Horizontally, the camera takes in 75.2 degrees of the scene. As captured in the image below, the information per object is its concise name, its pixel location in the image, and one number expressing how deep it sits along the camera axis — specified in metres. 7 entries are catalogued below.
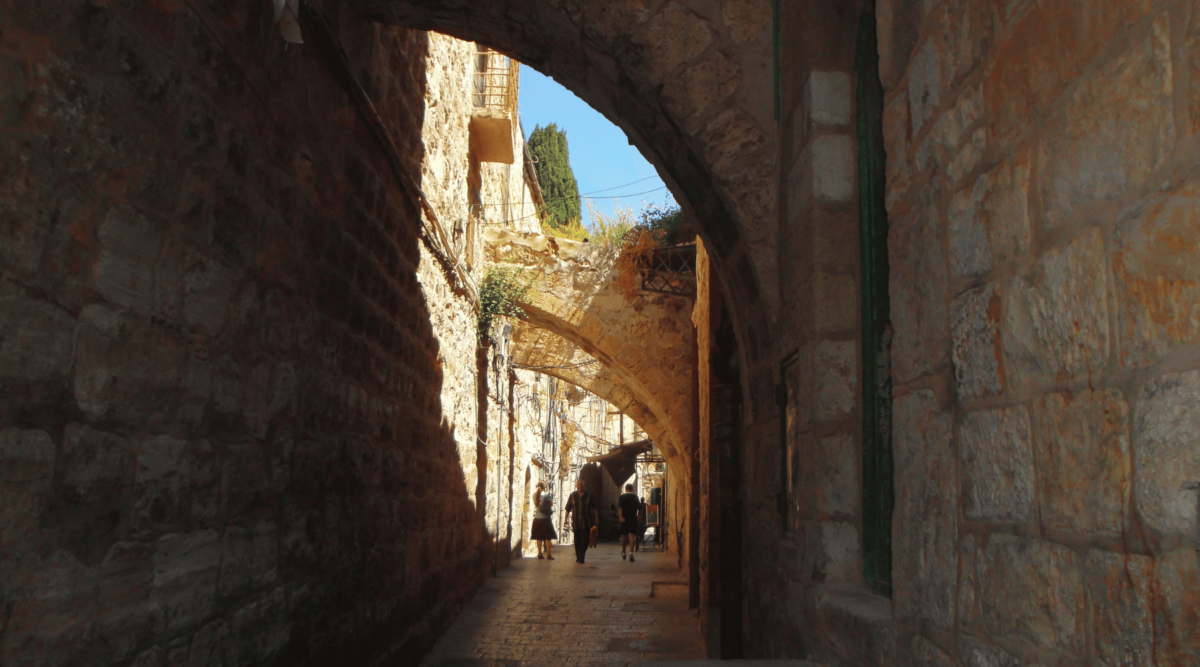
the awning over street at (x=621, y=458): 19.39
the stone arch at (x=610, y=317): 10.00
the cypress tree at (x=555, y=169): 25.72
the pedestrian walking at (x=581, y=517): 12.51
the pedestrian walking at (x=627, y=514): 14.04
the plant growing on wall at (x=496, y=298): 8.77
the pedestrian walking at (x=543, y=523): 13.14
